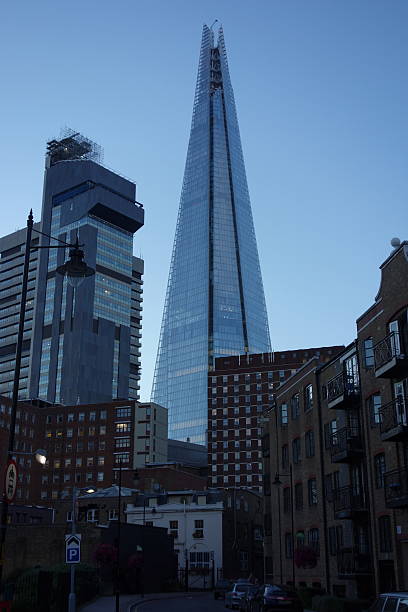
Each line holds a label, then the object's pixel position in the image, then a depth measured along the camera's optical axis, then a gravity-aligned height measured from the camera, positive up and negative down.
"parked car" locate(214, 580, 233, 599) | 63.00 -2.95
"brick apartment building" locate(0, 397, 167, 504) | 152.62 +22.90
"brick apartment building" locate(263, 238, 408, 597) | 35.62 +5.33
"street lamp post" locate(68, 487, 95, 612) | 29.47 -1.75
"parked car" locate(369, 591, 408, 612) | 19.67 -1.33
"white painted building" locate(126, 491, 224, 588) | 85.12 +3.11
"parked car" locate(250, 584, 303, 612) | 35.59 -2.22
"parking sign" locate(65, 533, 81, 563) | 28.09 -0.01
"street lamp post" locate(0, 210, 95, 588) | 22.00 +8.82
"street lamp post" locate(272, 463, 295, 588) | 52.03 +2.94
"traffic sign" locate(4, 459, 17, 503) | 20.05 +1.96
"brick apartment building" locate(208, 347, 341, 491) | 159.25 +31.47
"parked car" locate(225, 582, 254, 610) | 45.98 -2.61
